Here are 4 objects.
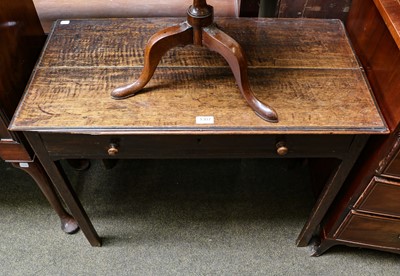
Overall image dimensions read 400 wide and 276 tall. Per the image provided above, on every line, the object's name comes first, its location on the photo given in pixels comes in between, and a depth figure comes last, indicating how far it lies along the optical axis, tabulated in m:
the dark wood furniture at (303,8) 1.15
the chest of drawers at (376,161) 0.85
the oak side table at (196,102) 0.85
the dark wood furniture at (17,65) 0.93
